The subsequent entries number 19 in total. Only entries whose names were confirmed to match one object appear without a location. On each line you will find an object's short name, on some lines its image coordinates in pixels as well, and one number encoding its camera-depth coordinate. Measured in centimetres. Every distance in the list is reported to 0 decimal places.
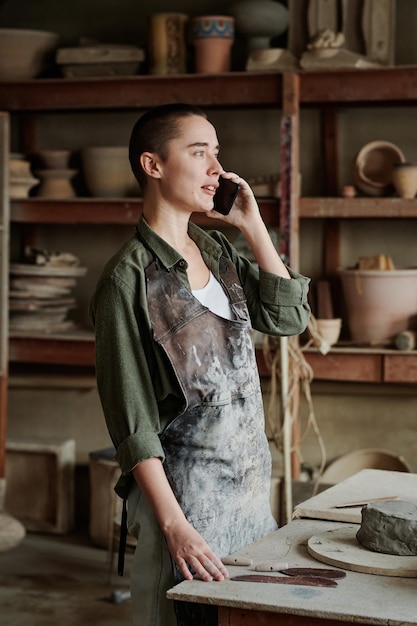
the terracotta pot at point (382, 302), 478
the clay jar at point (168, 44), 512
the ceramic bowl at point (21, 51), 532
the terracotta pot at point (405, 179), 474
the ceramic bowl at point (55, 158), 546
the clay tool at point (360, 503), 229
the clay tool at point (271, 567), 185
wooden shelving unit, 476
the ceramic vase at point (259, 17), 504
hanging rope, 471
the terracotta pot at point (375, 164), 495
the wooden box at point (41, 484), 547
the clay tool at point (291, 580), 177
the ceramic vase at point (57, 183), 543
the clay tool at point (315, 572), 182
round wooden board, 182
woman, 201
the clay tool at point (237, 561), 188
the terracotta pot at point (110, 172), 532
